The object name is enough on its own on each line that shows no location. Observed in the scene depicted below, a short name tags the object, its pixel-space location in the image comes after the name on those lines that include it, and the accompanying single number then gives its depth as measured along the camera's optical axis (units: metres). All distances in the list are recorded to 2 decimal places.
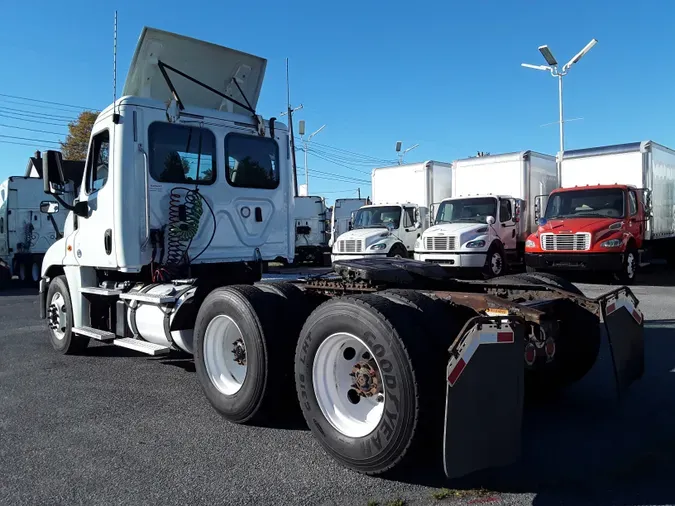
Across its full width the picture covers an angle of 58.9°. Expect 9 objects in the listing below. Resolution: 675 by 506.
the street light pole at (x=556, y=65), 22.22
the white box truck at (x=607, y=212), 14.15
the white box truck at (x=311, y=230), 27.33
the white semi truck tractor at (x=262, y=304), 3.35
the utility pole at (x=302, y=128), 39.22
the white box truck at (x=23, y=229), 19.56
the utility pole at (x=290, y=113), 36.81
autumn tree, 35.75
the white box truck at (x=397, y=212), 17.80
